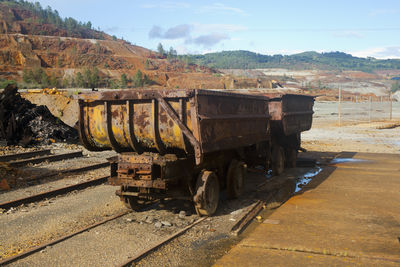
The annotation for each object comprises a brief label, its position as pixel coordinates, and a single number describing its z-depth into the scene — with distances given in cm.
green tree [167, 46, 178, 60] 13875
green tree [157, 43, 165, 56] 13718
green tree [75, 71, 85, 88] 6444
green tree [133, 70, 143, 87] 7450
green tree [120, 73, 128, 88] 6935
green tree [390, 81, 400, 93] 12701
